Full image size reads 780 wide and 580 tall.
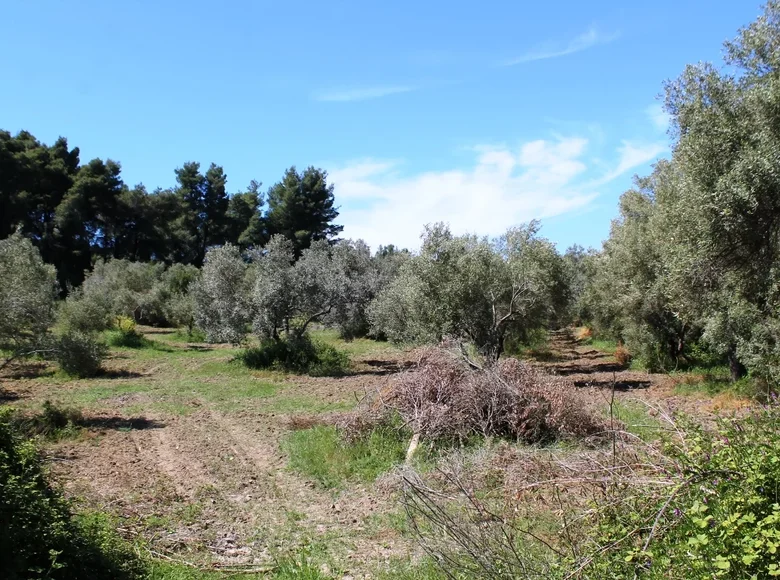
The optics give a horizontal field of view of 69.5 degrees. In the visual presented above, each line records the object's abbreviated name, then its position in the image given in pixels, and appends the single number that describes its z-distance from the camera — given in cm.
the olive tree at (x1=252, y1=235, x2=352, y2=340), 2391
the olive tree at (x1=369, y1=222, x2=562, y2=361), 1827
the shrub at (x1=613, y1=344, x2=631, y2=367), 2577
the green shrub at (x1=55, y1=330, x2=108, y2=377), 2141
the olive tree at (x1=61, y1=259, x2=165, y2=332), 3528
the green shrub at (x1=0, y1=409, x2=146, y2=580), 453
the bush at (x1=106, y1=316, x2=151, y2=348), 3161
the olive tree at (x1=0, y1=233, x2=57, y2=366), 1341
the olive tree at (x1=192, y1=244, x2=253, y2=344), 2456
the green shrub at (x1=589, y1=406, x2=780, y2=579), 337
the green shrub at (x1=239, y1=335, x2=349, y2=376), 2402
